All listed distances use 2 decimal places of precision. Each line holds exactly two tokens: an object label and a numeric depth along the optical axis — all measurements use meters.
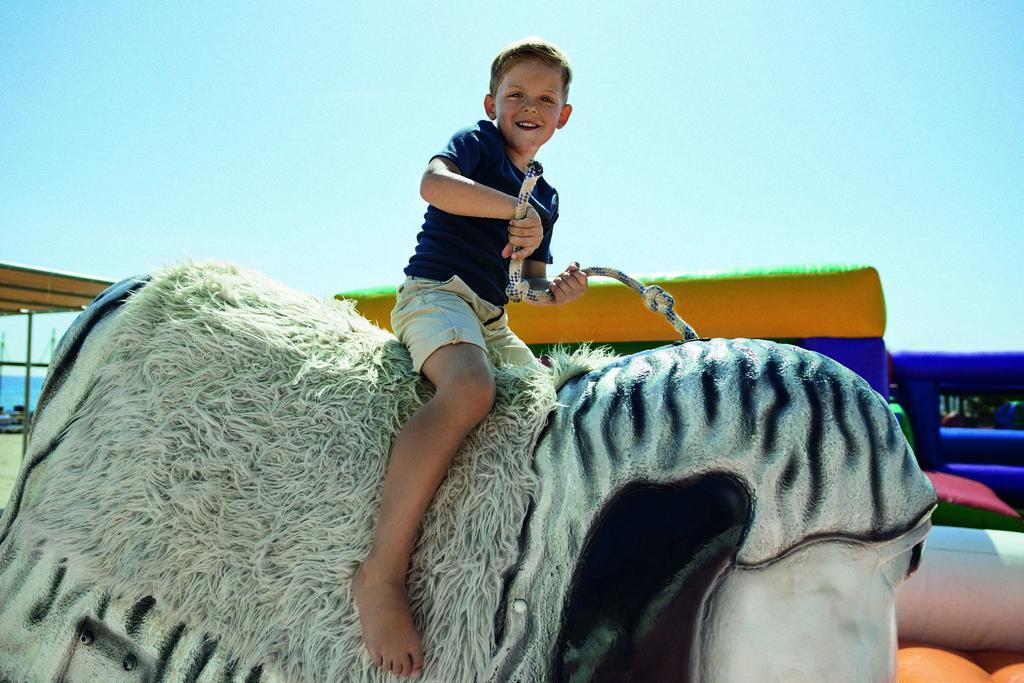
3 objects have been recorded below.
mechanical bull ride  0.68
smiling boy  0.78
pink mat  2.21
